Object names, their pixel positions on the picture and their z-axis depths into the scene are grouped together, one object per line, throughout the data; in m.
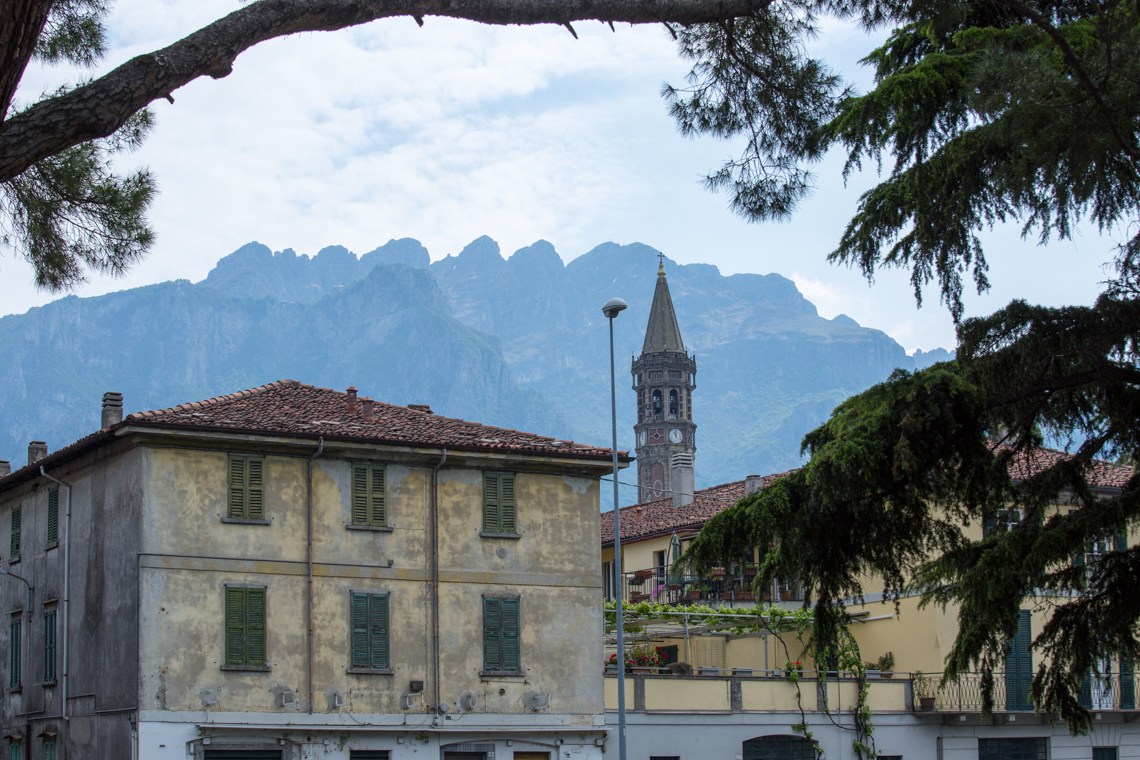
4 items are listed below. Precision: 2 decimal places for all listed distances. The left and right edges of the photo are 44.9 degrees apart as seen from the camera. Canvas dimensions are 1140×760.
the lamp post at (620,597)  24.03
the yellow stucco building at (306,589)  24.91
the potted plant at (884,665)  32.47
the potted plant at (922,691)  31.70
